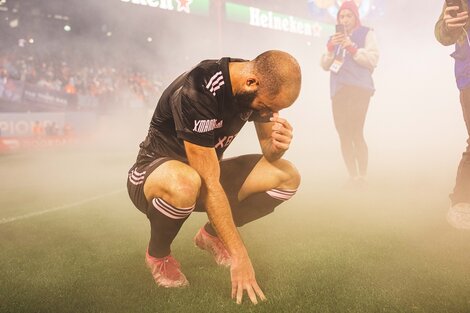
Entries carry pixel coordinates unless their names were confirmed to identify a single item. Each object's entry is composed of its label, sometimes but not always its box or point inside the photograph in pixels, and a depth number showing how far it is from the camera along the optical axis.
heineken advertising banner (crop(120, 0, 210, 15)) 15.57
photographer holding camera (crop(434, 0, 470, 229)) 3.48
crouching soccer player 2.21
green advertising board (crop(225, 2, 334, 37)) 20.38
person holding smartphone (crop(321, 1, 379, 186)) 5.63
